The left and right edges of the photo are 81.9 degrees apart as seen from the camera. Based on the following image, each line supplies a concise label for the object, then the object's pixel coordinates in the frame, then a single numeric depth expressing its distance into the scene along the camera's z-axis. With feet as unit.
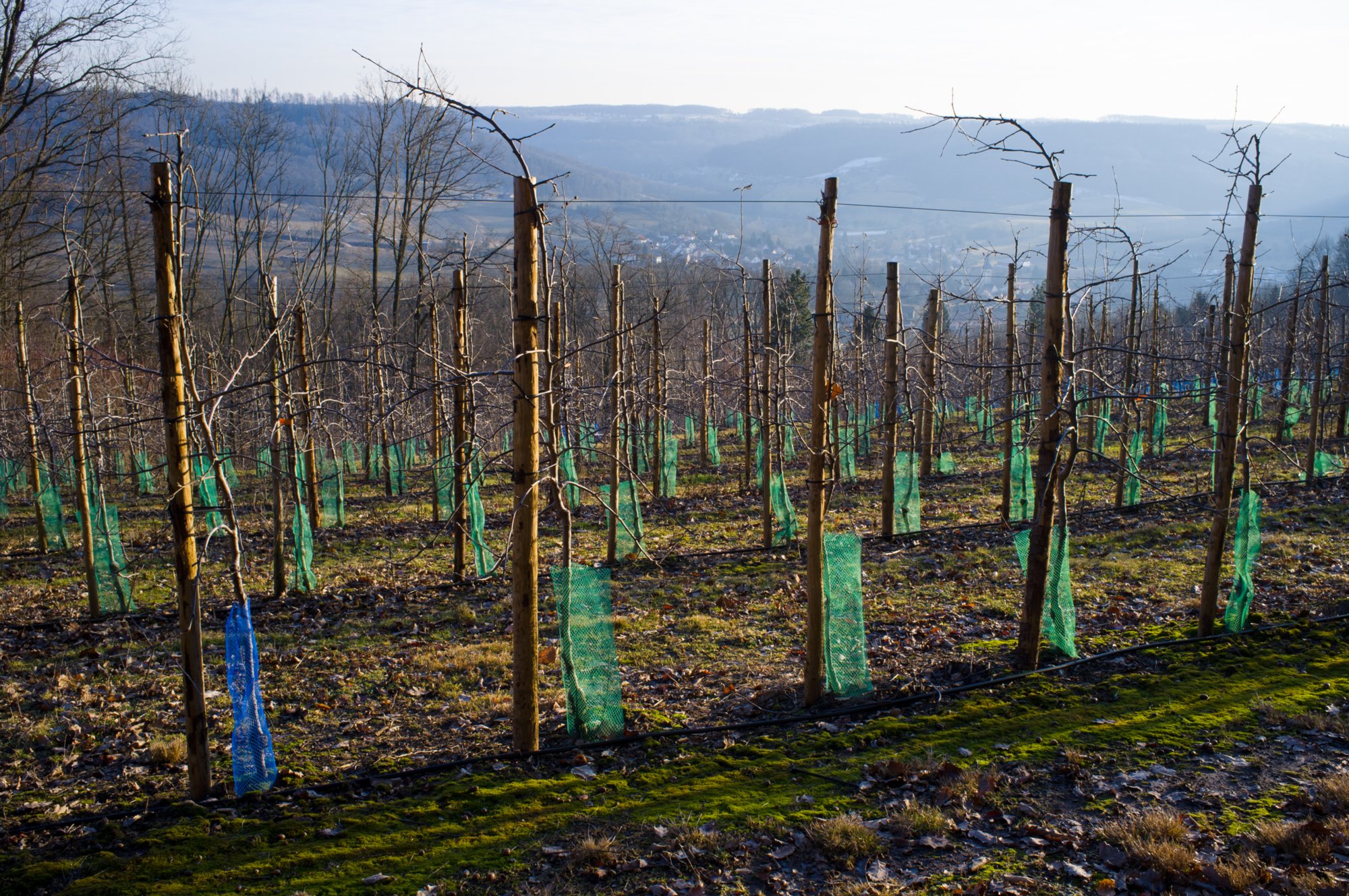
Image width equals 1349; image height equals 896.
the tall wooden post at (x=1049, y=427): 19.85
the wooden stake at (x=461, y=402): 32.07
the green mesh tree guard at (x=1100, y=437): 57.67
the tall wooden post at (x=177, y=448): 14.25
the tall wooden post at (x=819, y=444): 19.47
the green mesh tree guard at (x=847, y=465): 59.88
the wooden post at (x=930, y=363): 48.06
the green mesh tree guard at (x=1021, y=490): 40.93
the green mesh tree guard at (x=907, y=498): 40.96
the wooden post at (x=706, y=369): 63.17
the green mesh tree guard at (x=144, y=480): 65.26
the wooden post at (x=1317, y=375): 45.11
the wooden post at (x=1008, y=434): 38.86
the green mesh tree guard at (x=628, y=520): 38.03
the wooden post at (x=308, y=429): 36.32
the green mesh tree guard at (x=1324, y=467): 50.21
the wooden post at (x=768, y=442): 34.78
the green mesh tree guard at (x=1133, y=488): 44.06
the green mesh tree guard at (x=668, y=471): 54.75
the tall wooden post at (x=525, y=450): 15.53
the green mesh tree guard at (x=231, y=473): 57.18
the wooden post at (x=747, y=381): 39.39
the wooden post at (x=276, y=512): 30.94
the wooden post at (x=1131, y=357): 39.06
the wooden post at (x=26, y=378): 32.30
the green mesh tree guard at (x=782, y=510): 39.42
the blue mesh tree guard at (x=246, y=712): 15.34
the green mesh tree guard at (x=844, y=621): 20.59
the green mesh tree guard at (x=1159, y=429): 60.70
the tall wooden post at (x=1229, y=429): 22.48
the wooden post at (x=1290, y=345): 51.75
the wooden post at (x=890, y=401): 37.40
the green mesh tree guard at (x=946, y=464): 59.93
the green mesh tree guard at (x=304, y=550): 33.32
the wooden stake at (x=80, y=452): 27.43
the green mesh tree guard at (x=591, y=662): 18.58
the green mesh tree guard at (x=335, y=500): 47.55
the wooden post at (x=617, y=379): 33.58
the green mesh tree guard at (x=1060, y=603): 22.18
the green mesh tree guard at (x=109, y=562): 31.32
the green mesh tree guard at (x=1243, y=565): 23.77
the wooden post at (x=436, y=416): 38.45
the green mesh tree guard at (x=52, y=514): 42.57
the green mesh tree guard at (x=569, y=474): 47.44
